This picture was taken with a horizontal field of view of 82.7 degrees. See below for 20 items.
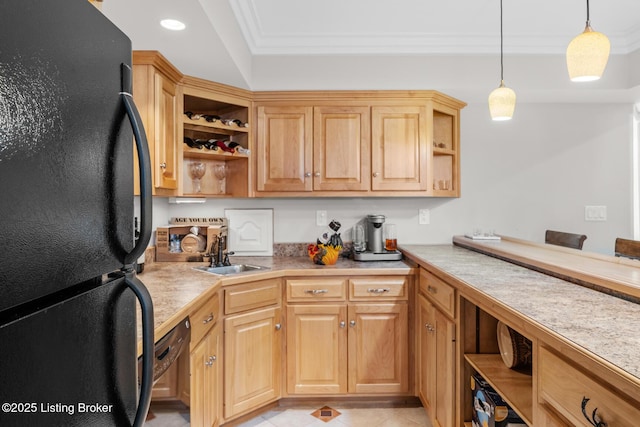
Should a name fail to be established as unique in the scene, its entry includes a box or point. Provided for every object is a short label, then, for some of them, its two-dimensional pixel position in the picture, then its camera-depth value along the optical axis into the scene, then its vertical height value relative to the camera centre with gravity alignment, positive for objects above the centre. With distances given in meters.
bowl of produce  2.47 -0.28
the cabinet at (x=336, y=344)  2.33 -0.84
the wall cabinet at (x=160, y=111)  1.98 +0.59
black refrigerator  0.40 -0.01
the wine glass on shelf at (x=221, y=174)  2.79 +0.30
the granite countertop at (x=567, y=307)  0.87 -0.31
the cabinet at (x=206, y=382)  1.56 -0.80
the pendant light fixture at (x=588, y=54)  1.50 +0.67
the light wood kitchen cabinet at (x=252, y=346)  2.09 -0.80
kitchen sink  2.38 -0.38
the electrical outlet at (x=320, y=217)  3.00 -0.03
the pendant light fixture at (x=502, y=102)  2.00 +0.62
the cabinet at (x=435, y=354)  1.79 -0.77
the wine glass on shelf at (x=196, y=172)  2.65 +0.30
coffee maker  2.68 -0.21
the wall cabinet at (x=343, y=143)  2.68 +0.52
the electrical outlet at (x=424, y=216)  3.05 -0.02
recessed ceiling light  1.70 +0.90
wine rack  2.44 +0.59
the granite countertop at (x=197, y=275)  1.40 -0.36
